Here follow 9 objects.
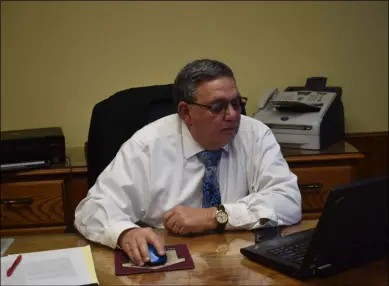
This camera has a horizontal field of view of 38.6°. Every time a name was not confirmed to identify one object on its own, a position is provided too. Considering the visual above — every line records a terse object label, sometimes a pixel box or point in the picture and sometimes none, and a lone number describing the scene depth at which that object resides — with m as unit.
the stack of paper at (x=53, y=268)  1.20
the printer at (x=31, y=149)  2.47
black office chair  2.05
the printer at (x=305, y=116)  2.61
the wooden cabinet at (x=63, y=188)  2.48
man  1.62
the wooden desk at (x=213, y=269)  1.24
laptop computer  1.09
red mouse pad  1.31
